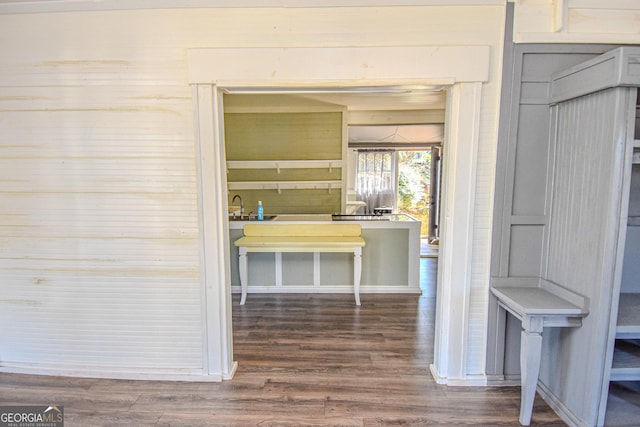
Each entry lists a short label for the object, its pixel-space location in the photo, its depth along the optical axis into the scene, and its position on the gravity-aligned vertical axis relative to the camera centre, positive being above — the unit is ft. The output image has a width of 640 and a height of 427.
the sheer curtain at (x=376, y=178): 25.27 +0.41
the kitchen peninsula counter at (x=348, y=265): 12.60 -3.22
